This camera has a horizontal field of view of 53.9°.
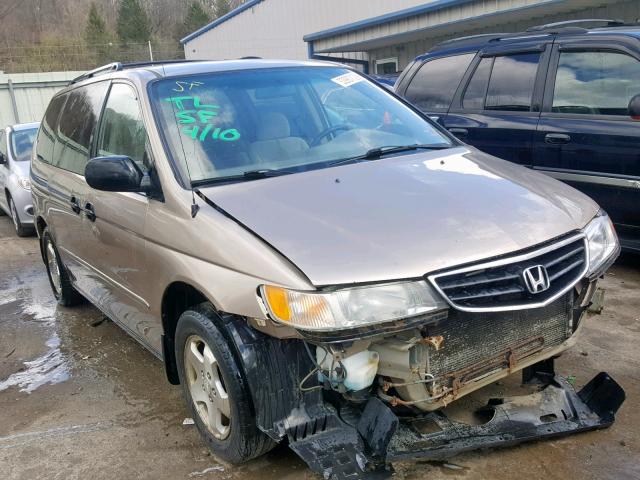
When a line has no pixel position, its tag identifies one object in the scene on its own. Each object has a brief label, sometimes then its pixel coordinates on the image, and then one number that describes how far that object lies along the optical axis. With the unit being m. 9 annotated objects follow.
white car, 8.68
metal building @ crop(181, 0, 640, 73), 11.62
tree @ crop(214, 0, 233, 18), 55.16
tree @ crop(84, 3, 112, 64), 46.00
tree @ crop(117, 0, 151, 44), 52.53
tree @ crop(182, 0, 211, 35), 53.19
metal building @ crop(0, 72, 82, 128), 22.91
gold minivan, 2.34
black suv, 4.96
